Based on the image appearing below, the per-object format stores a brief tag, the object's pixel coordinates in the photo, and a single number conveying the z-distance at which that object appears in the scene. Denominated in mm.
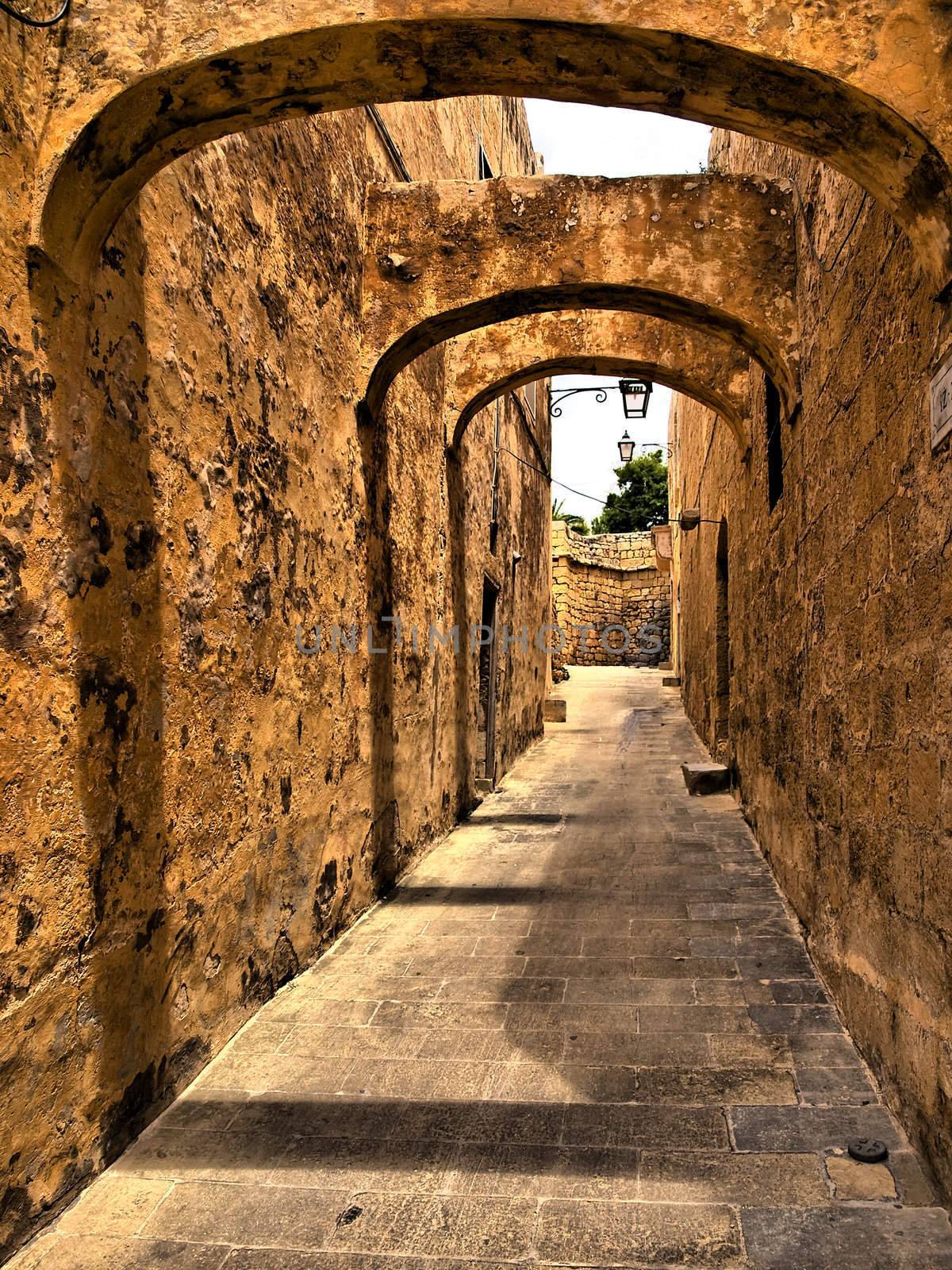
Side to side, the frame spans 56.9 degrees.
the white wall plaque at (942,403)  1934
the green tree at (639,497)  30062
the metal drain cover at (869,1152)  2172
